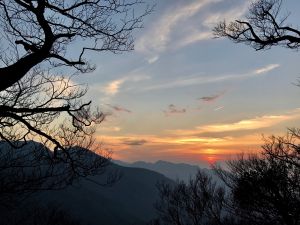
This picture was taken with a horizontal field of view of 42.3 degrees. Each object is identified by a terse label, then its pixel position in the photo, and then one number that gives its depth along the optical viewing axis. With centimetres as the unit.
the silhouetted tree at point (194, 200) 4128
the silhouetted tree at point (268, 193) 2244
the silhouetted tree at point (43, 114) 776
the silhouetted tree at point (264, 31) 1051
